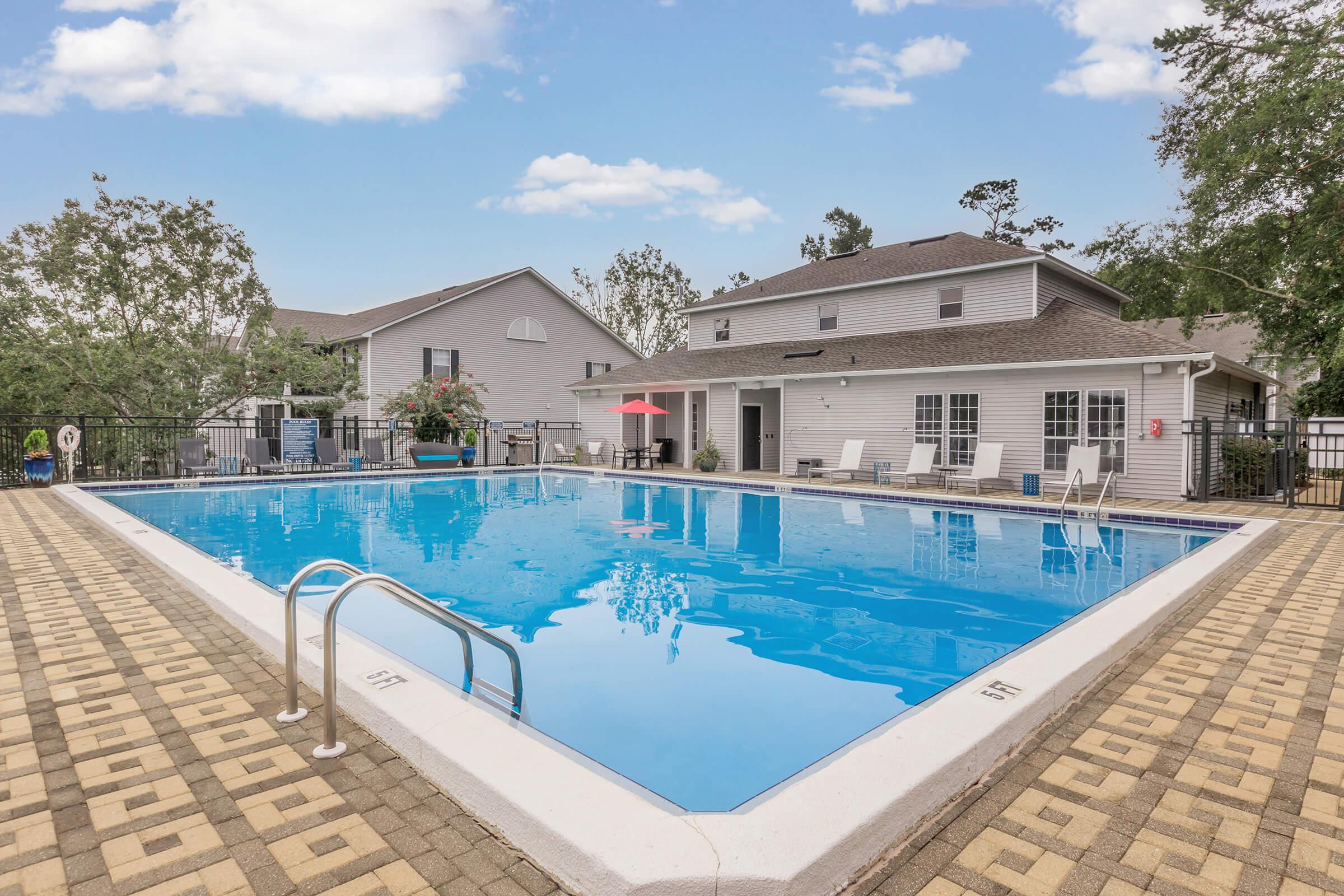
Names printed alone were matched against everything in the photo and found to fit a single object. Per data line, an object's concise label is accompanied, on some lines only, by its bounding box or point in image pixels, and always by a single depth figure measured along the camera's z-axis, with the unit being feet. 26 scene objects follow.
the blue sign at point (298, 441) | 55.16
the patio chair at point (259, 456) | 54.60
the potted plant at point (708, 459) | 61.93
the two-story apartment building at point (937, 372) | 42.09
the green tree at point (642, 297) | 130.52
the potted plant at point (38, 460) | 44.86
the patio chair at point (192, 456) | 51.85
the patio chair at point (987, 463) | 45.39
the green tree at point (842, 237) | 153.38
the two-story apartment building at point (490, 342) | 78.18
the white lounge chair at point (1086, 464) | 39.96
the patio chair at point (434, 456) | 61.77
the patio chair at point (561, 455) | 71.41
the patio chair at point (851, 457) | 52.60
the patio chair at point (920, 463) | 47.16
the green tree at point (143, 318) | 62.44
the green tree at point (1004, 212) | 123.03
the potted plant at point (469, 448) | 65.51
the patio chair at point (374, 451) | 61.26
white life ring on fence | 46.29
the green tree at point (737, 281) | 144.15
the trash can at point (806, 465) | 55.21
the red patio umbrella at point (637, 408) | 62.85
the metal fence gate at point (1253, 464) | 37.60
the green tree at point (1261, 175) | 51.55
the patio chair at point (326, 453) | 57.52
